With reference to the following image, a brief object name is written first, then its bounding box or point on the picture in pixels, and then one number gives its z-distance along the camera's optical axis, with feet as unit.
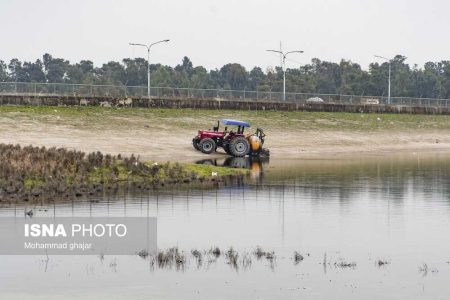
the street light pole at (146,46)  375.90
